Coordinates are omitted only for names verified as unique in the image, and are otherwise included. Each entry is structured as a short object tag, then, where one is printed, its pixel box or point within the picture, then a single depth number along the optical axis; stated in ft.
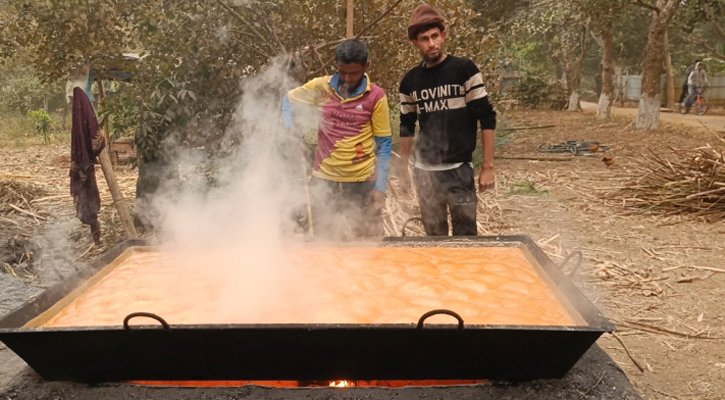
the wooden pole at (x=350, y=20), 16.89
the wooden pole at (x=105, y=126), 33.75
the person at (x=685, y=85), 67.48
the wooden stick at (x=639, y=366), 11.91
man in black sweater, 13.17
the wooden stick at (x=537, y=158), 41.20
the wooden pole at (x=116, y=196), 19.49
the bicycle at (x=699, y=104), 66.95
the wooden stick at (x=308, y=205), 13.76
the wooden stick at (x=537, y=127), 57.92
